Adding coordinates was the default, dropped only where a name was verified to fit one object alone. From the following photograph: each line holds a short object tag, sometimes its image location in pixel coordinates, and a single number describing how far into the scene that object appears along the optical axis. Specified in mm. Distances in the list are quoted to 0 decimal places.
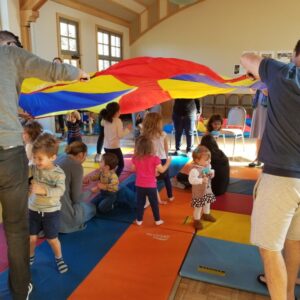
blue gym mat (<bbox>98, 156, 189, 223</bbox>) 2525
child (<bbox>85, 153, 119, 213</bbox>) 2582
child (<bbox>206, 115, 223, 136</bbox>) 3172
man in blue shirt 1104
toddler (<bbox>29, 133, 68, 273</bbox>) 1640
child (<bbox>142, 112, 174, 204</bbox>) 2633
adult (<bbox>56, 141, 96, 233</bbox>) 2115
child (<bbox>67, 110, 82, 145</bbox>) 3953
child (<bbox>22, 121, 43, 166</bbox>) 2502
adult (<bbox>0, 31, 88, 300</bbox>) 1161
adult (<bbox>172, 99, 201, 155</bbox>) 4758
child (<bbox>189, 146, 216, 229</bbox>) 2293
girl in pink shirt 2287
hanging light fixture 5862
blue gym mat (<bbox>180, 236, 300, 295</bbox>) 1700
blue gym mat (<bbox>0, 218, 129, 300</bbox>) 1628
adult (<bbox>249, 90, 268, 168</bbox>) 3408
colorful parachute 2039
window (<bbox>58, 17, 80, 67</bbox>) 7285
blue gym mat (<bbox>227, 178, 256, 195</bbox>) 3166
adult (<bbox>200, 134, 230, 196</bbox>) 2959
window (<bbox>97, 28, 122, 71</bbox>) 8812
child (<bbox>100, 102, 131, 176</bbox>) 3291
